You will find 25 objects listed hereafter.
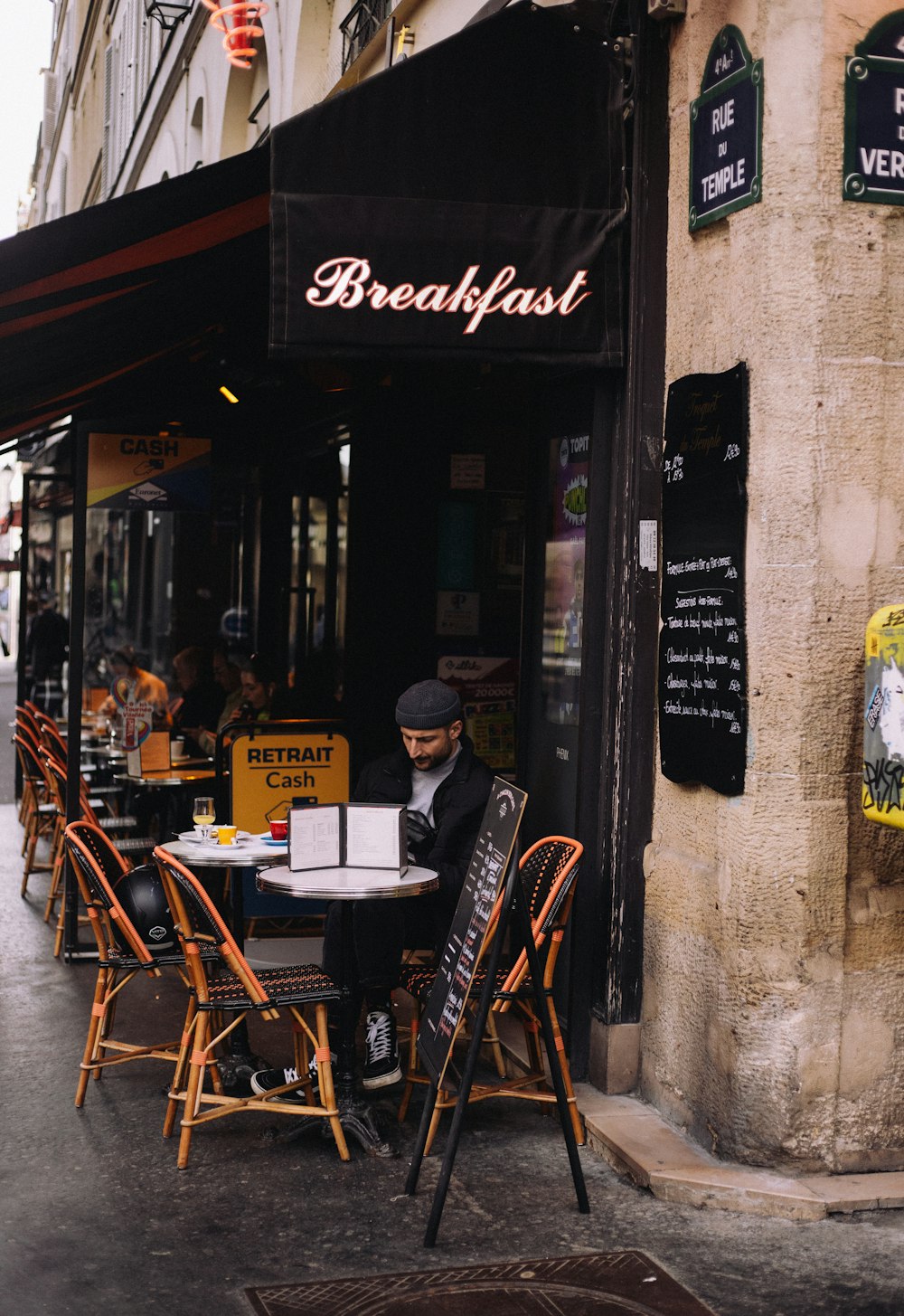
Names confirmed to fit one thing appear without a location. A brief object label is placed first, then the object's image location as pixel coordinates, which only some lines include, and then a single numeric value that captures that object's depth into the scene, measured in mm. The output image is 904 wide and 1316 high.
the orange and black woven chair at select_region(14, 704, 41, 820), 10344
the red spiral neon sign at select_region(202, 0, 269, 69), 11688
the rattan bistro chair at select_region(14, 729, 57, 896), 9805
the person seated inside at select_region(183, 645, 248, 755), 10125
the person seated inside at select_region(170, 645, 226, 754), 10930
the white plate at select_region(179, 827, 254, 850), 6011
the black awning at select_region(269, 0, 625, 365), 5344
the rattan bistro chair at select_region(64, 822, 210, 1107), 5672
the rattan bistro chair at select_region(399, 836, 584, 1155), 5048
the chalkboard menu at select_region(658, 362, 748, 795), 4988
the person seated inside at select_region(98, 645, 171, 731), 10751
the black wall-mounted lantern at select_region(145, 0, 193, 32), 16469
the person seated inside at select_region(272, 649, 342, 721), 9992
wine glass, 6115
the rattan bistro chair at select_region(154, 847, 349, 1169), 5043
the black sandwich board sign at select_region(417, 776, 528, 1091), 4613
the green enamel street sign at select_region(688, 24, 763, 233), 4891
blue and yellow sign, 8086
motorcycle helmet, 6242
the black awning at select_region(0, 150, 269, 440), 5559
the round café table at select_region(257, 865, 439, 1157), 5090
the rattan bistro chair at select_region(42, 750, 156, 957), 8672
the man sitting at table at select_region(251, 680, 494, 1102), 5562
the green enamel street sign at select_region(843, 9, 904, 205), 4801
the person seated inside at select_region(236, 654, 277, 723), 9633
